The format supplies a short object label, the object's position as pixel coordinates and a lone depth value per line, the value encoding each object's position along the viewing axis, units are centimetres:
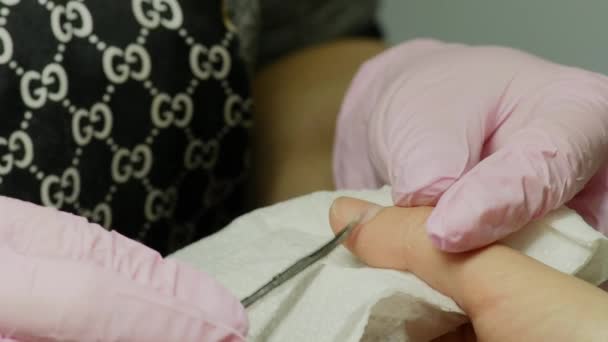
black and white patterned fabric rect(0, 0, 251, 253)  49
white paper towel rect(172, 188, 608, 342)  43
